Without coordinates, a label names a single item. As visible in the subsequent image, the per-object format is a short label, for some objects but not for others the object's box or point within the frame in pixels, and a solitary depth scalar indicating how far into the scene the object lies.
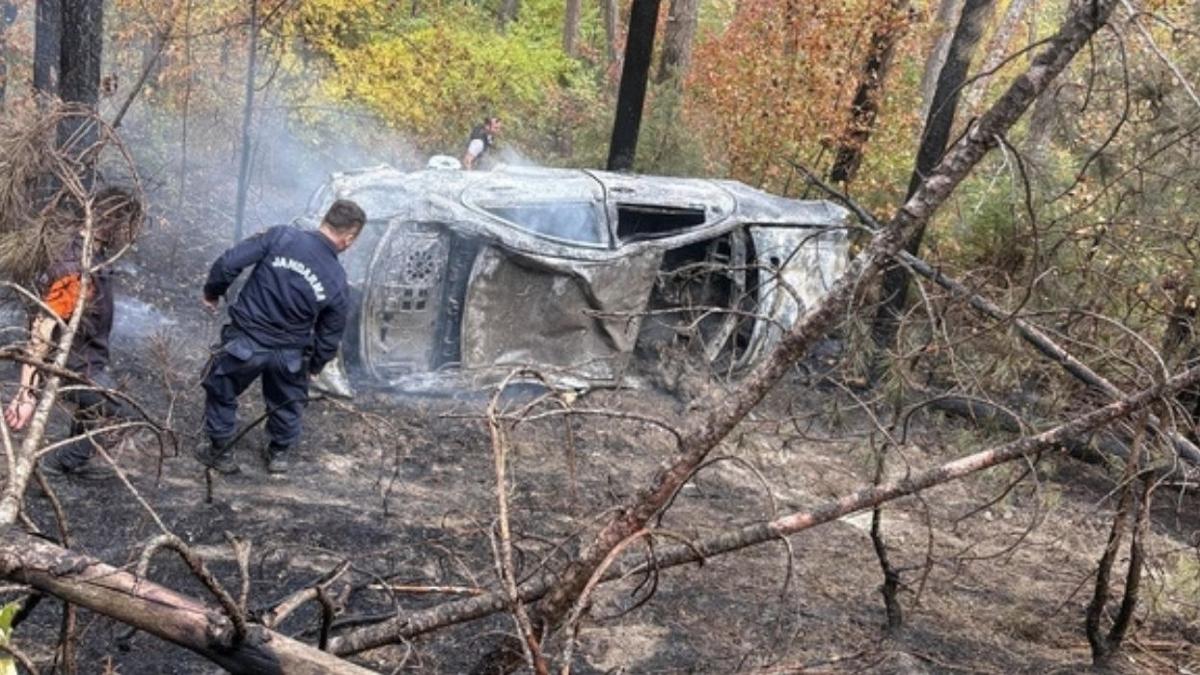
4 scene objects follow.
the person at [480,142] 12.02
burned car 7.19
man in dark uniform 5.63
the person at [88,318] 4.70
